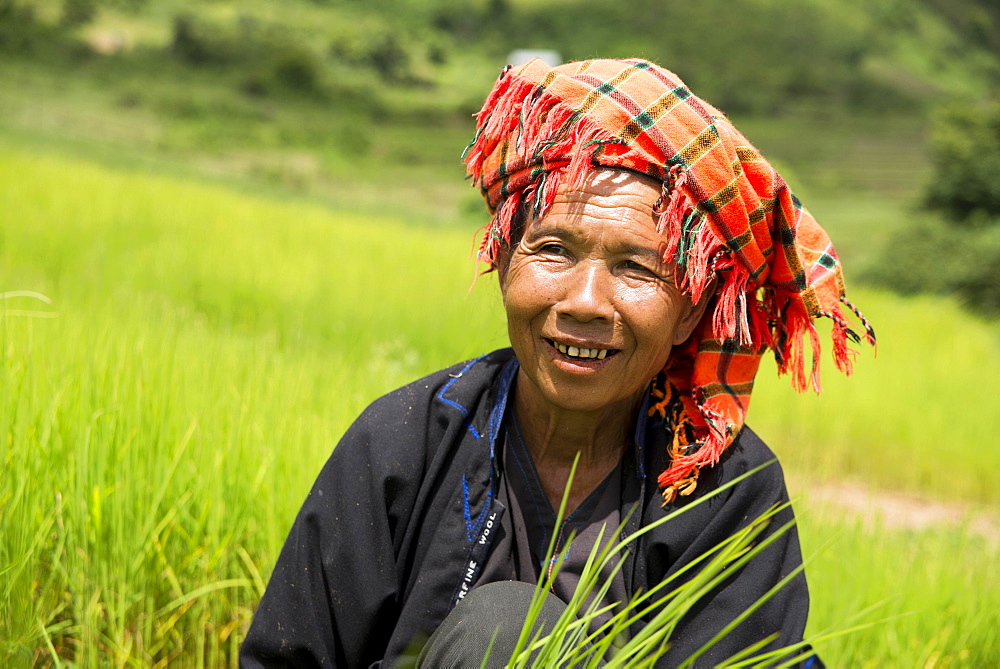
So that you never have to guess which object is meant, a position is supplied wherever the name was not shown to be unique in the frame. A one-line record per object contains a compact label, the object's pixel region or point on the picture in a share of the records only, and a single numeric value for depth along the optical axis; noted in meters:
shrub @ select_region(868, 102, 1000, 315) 12.32
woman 1.48
